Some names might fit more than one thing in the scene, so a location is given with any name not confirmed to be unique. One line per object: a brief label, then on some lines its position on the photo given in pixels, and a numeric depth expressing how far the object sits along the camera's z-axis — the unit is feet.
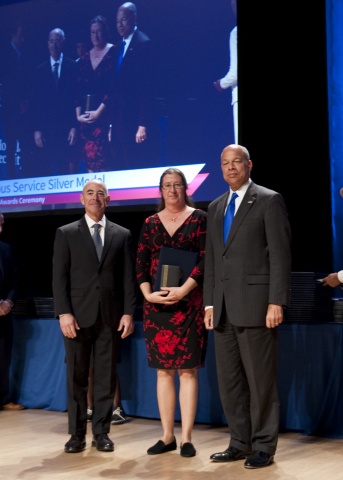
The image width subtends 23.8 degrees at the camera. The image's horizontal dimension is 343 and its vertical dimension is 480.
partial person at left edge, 20.36
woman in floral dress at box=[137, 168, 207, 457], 14.29
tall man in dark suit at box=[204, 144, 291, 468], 13.14
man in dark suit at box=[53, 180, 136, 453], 14.65
